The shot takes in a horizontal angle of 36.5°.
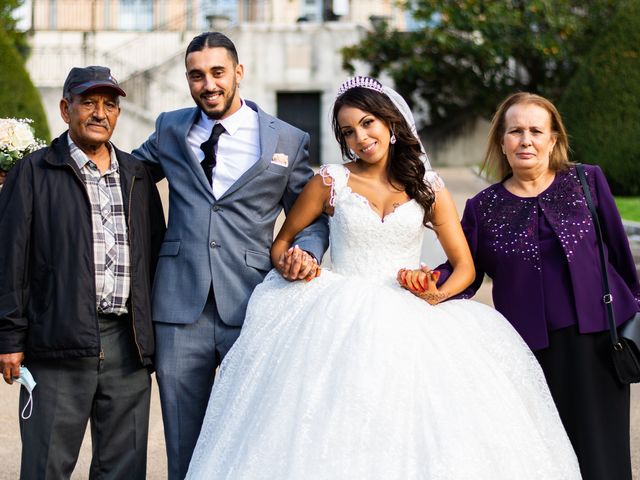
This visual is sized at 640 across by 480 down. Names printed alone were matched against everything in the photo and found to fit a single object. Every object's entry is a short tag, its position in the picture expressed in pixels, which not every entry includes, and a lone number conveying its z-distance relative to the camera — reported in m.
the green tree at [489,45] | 16.28
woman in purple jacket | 3.82
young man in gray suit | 3.90
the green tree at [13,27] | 21.09
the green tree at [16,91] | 14.46
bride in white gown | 3.27
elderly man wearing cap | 3.69
